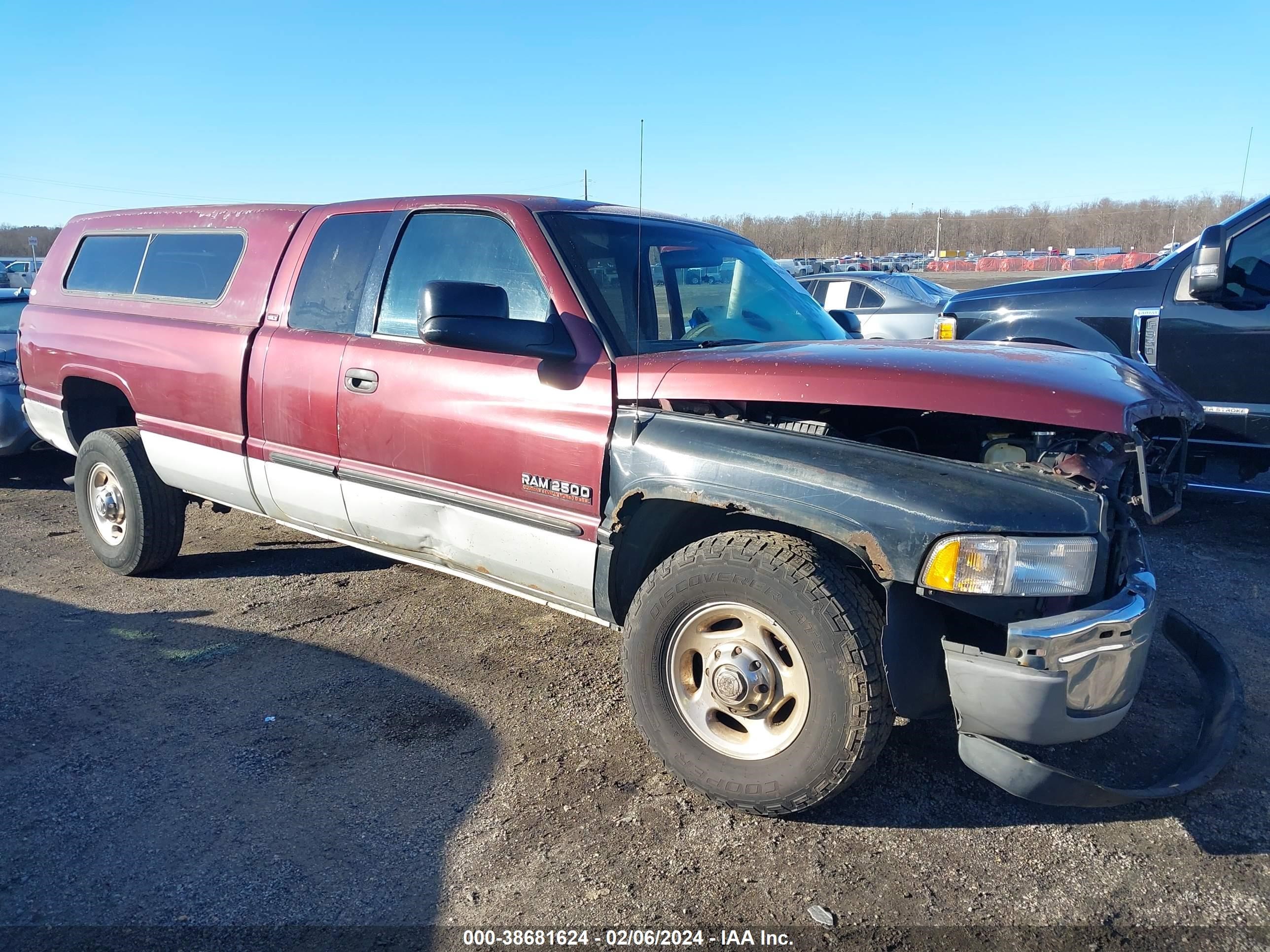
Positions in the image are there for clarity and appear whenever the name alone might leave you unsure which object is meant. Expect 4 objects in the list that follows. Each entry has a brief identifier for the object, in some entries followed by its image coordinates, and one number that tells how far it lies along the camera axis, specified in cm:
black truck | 530
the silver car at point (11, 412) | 708
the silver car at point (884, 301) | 1236
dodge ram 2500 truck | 248
